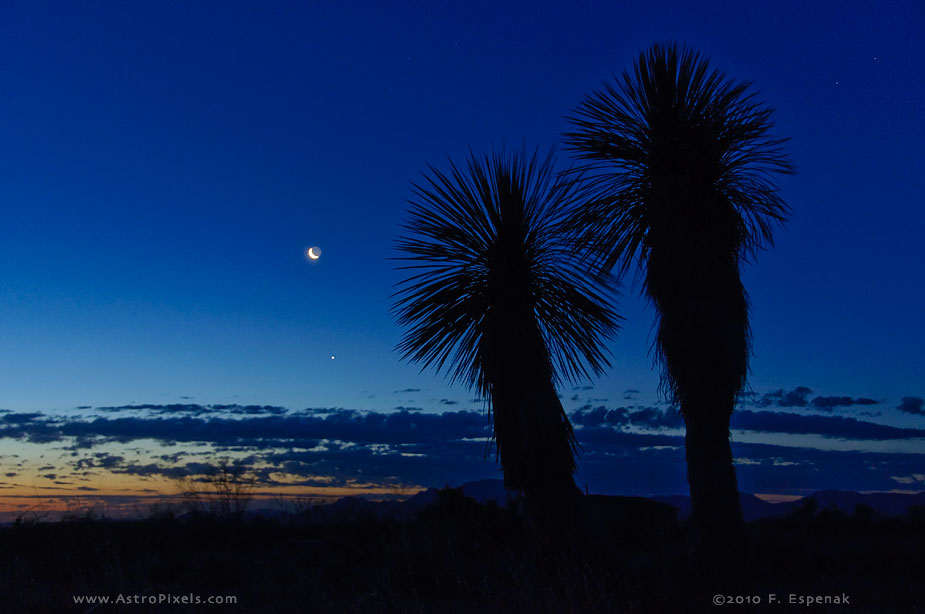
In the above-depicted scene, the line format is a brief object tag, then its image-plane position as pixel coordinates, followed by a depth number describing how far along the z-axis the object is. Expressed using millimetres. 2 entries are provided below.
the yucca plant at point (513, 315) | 10656
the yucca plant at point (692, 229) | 10578
